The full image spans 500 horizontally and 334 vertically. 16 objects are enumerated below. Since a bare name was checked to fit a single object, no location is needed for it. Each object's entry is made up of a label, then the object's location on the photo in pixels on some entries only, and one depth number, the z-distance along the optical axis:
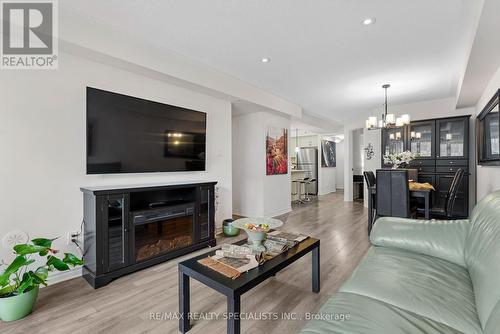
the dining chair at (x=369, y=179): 4.12
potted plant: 1.72
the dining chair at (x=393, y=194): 3.31
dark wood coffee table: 1.32
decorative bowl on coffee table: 1.85
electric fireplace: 2.26
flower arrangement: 3.99
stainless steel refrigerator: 8.72
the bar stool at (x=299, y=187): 7.07
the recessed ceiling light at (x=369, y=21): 2.26
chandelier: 4.01
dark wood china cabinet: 4.62
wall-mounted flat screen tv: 2.47
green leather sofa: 1.04
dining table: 3.46
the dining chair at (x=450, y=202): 3.37
